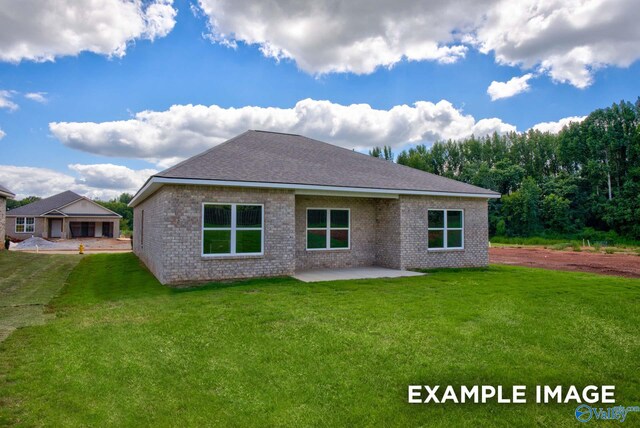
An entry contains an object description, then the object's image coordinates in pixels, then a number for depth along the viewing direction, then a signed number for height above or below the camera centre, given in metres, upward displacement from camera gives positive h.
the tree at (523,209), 44.16 +1.36
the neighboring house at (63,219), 38.75 +0.26
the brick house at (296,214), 10.84 +0.27
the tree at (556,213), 42.91 +0.91
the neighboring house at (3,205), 22.32 +0.96
